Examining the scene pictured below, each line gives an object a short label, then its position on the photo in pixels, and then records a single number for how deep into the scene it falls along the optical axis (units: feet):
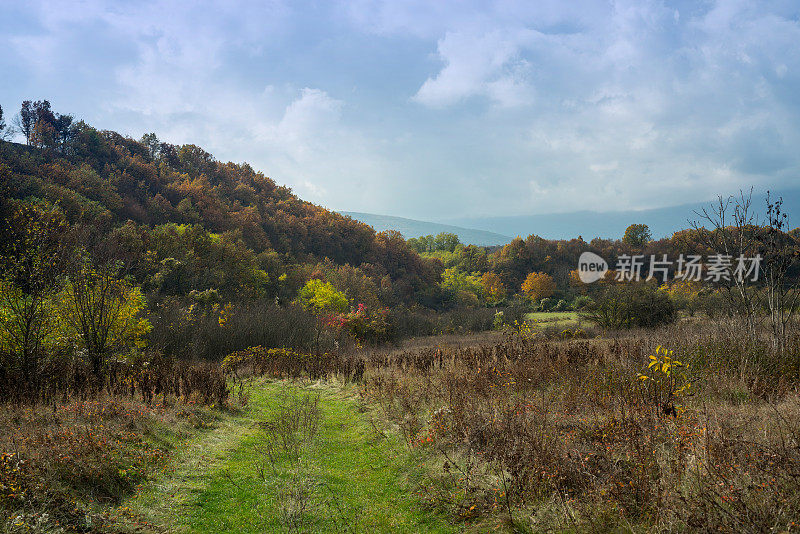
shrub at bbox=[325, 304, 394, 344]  92.12
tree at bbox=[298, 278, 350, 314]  124.57
